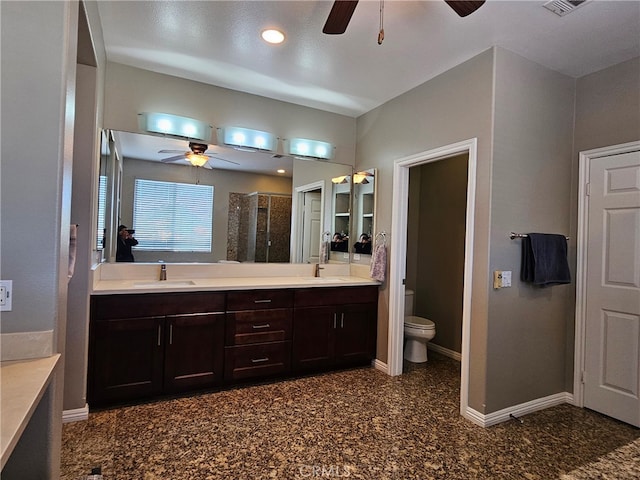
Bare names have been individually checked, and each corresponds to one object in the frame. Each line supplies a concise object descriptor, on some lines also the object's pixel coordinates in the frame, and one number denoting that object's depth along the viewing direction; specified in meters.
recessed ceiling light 2.46
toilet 3.73
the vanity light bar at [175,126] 3.06
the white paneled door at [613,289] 2.59
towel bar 2.62
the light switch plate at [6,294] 1.27
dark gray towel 2.62
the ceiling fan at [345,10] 1.73
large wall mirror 3.05
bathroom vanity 2.57
